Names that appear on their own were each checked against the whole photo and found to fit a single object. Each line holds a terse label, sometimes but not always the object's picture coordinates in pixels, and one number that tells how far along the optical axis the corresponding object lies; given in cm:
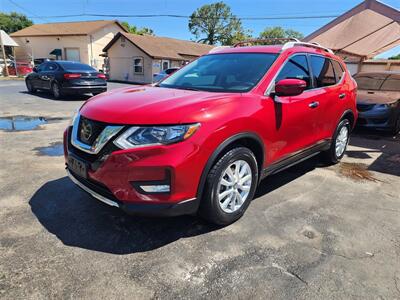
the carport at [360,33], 972
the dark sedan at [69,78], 1196
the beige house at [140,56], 2727
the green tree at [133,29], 5419
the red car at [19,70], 2912
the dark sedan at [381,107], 744
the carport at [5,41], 2694
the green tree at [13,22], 5722
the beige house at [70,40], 3444
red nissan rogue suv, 256
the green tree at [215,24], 6000
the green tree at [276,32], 7043
